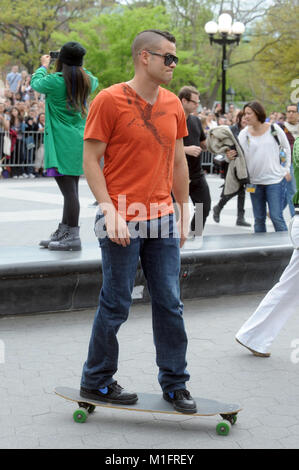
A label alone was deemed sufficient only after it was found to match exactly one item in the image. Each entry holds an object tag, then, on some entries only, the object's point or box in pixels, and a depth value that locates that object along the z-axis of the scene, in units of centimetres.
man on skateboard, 365
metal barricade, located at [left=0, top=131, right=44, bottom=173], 1773
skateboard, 375
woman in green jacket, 636
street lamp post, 2359
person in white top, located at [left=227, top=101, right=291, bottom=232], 838
